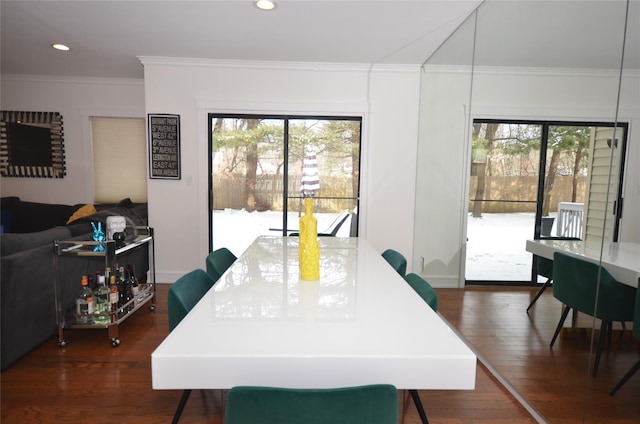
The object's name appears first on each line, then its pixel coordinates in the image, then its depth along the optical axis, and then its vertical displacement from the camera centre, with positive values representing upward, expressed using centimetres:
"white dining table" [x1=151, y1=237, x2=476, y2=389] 92 -45
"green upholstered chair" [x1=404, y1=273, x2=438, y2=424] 143 -49
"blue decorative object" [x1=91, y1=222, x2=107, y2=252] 264 -48
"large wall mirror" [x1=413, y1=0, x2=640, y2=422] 144 +11
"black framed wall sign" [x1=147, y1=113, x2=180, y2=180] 403 +34
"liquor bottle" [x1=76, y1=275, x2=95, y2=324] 258 -96
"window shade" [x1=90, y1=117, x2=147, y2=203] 502 +22
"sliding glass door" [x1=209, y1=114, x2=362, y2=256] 420 +8
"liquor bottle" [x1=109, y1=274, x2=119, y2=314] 260 -87
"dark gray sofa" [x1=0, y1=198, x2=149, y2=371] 219 -77
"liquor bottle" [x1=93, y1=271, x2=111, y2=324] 264 -94
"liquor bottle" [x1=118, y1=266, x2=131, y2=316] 282 -93
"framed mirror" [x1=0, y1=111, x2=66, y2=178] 487 +38
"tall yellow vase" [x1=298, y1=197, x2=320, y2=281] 157 -31
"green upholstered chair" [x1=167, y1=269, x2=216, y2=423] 148 -53
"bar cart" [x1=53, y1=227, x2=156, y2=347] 254 -89
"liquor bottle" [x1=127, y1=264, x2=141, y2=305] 298 -95
